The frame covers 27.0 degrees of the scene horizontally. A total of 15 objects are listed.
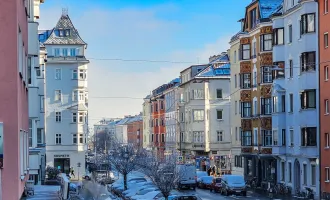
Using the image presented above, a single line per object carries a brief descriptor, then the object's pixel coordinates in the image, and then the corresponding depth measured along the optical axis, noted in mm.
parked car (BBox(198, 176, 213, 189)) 62762
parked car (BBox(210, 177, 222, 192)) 57519
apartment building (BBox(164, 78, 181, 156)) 107125
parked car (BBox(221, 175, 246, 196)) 52656
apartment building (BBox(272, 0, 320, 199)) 48406
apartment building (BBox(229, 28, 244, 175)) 67812
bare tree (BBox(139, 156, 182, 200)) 42500
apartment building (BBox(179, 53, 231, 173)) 88125
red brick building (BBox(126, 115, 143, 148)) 187125
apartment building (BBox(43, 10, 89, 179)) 81438
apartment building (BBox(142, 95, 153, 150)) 140538
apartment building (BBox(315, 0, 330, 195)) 46156
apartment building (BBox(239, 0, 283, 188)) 59188
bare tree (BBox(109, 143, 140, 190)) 66525
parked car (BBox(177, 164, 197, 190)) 57781
